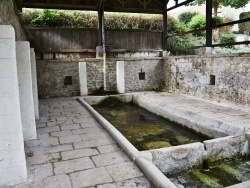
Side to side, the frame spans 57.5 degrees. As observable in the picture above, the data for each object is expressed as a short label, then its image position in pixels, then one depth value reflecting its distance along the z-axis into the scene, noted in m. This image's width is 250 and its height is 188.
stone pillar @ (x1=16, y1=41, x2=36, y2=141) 4.77
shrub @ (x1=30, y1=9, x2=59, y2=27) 11.29
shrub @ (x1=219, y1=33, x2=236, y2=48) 13.77
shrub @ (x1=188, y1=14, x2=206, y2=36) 14.50
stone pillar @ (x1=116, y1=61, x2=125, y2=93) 11.45
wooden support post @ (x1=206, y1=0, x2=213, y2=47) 8.62
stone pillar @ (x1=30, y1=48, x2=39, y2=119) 6.55
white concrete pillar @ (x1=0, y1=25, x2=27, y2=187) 2.87
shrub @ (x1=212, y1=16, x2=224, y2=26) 13.39
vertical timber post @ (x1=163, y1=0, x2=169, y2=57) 12.00
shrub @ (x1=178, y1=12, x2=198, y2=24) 16.88
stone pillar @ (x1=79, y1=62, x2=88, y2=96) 10.96
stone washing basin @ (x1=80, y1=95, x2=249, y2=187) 3.85
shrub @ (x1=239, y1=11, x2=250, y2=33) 13.38
